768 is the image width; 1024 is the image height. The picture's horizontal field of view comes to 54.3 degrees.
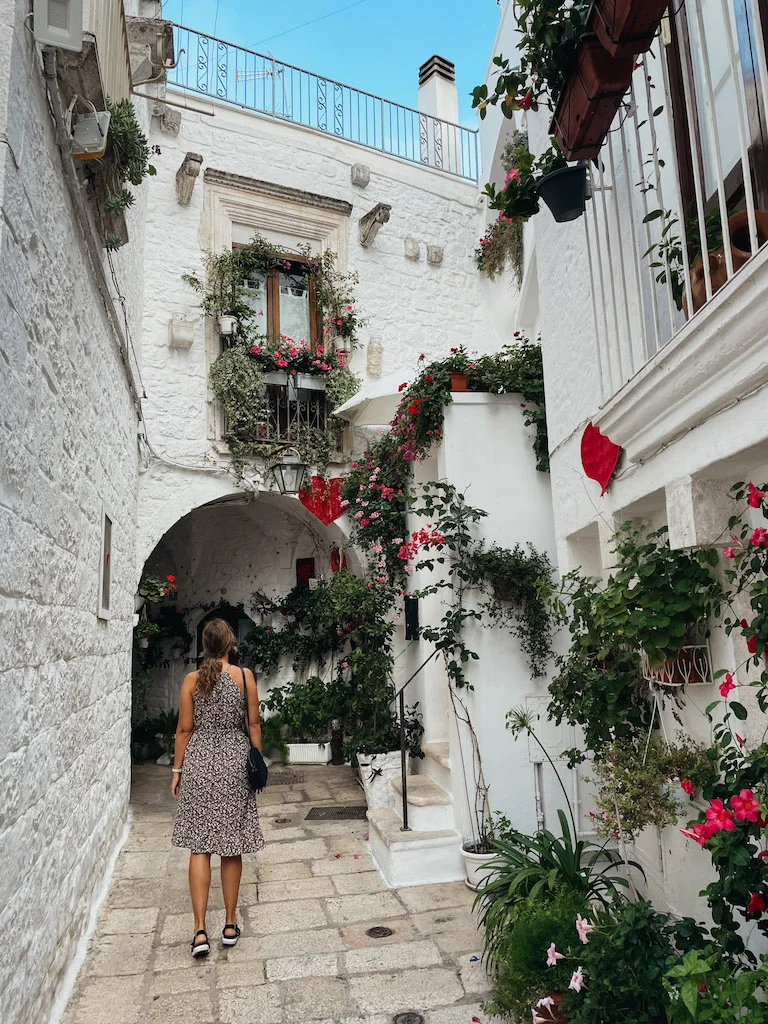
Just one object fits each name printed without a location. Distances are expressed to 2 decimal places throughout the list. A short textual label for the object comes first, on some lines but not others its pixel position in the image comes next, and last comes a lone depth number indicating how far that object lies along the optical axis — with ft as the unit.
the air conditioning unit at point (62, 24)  7.90
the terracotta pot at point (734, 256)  7.91
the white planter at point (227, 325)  25.61
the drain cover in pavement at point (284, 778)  25.99
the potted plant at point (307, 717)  29.04
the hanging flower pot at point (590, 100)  7.96
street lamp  26.40
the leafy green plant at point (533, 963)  9.38
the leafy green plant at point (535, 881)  11.02
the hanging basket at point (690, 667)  9.19
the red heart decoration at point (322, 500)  26.61
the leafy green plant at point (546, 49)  8.40
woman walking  12.46
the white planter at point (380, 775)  20.77
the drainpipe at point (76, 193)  8.66
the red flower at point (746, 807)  6.35
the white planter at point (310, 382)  26.84
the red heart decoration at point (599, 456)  11.59
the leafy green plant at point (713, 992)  6.06
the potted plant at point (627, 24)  7.03
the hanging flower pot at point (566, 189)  9.36
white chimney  34.81
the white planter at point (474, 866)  15.49
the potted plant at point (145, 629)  25.93
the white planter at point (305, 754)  28.99
